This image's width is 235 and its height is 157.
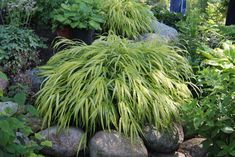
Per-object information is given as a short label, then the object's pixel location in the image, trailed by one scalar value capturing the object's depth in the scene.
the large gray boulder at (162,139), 3.38
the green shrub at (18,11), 4.45
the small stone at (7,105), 3.16
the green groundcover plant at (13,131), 1.92
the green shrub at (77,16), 4.37
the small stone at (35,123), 3.36
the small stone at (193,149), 3.59
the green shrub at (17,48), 4.08
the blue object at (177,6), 7.64
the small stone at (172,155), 3.49
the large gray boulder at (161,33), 4.84
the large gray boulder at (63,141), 3.21
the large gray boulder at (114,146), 3.12
